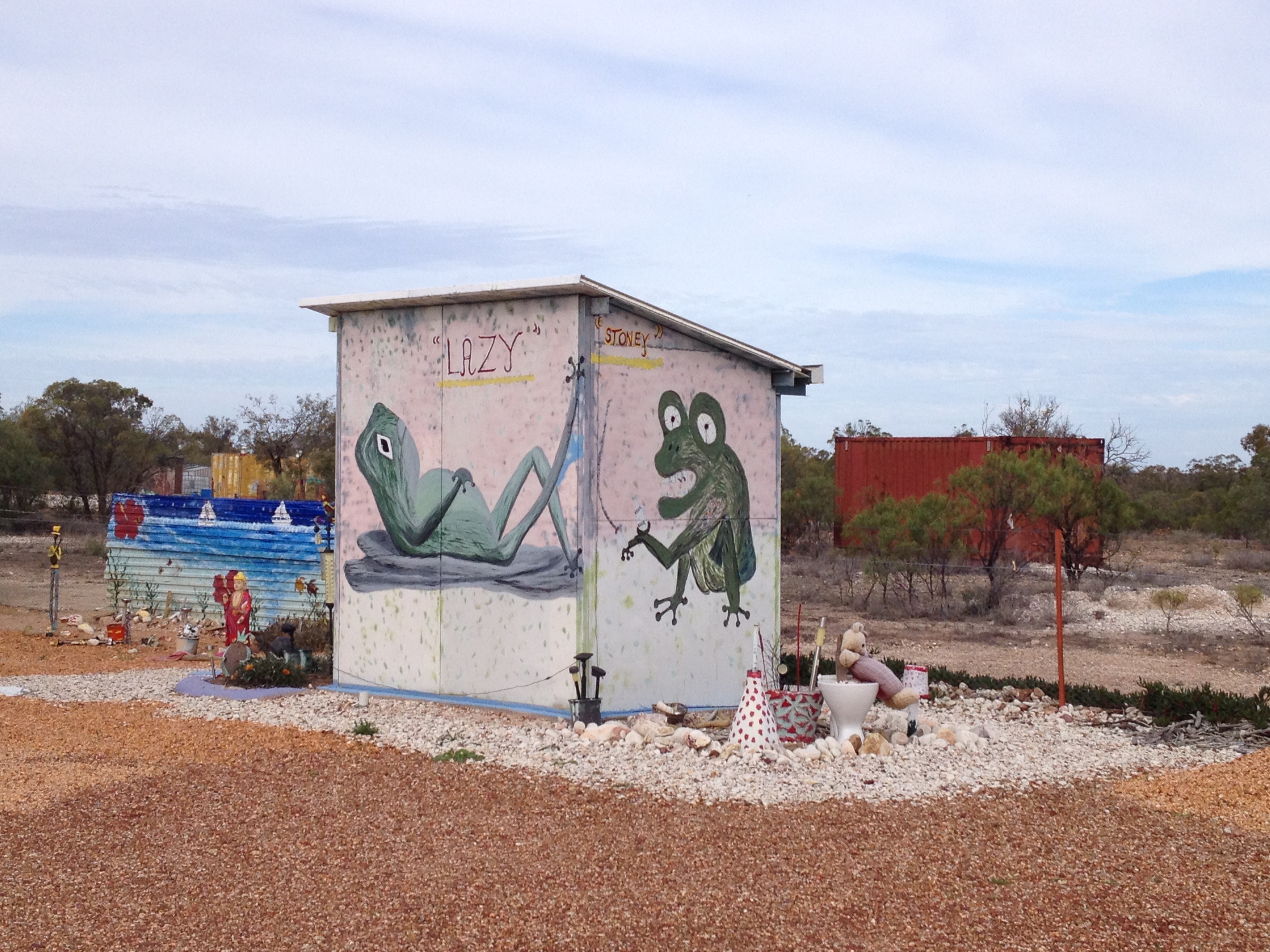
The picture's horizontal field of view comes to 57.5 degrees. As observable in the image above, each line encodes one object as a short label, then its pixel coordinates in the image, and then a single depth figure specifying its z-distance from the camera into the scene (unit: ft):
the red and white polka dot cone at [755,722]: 27.20
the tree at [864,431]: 149.18
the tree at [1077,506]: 65.26
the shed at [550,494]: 30.94
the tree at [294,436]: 126.21
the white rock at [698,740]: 27.58
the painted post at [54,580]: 49.78
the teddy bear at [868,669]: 28.45
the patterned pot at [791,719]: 28.63
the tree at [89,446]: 124.88
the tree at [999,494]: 64.39
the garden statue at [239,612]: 43.06
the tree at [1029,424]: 116.37
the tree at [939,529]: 64.80
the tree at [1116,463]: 93.35
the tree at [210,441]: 151.64
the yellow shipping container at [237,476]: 120.57
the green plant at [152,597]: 56.29
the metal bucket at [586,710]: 29.71
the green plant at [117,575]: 57.06
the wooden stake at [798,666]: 33.81
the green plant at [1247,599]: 55.11
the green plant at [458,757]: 27.02
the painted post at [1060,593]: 33.42
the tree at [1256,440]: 149.07
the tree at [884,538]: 63.82
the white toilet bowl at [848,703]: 27.94
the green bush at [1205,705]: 30.32
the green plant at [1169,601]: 59.00
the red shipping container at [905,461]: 83.97
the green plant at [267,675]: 36.32
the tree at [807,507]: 86.74
